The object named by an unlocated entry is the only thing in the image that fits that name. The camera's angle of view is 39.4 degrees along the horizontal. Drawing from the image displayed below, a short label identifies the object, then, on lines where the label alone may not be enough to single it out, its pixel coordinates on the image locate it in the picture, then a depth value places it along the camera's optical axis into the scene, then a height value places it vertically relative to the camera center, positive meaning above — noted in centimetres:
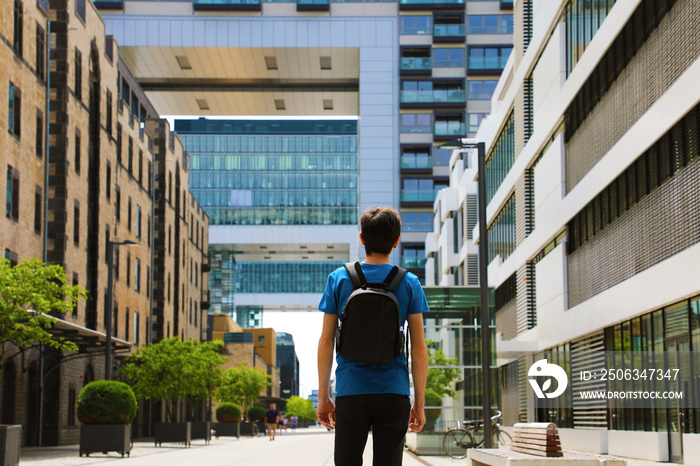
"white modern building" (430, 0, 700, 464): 1998 +415
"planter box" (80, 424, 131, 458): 2617 -198
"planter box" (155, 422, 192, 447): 3753 -263
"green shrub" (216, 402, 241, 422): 5103 -252
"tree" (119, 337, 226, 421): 4047 -31
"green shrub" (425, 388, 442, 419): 3348 -119
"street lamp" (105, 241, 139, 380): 3203 +131
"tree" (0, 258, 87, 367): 2167 +144
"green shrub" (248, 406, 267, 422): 6894 -352
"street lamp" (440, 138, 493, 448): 1994 +158
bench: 1076 -87
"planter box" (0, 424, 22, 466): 1641 -137
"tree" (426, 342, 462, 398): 3119 -33
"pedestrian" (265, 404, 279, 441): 4594 -262
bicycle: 2484 -192
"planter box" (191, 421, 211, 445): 4259 -289
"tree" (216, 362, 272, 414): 6738 -155
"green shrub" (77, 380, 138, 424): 2609 -110
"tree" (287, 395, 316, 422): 12938 -569
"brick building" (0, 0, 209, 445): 3359 +722
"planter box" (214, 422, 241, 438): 5103 -340
